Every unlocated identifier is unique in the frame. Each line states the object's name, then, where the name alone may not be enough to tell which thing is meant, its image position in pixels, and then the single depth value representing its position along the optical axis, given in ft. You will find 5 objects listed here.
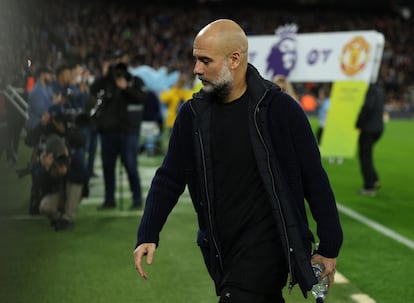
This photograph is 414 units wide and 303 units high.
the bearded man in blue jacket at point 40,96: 36.68
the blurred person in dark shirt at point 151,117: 95.50
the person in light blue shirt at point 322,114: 101.86
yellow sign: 70.95
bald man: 19.33
